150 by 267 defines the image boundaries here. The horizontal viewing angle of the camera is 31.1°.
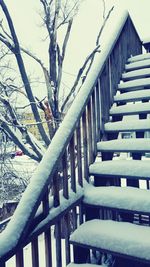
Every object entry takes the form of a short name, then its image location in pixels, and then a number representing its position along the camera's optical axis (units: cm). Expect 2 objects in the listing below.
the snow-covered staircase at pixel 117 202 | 218
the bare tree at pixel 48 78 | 835
